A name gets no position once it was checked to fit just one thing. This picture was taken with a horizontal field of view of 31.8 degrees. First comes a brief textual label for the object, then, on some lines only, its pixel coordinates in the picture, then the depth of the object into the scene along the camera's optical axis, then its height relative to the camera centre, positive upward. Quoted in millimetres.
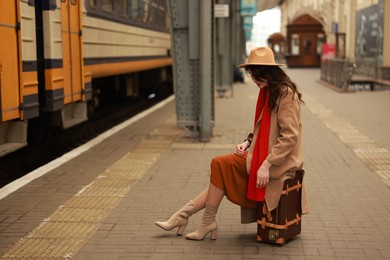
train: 7188 -50
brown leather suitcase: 4738 -1152
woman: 4578 -682
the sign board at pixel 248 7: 21906 +1415
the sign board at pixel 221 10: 14730 +888
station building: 23688 +636
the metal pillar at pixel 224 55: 17922 -101
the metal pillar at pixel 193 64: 9852 -184
